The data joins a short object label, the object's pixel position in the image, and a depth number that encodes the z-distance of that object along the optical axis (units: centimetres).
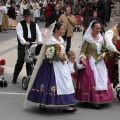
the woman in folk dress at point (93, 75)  835
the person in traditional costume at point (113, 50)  863
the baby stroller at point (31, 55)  981
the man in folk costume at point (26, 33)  1014
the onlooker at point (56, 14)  1588
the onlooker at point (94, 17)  1634
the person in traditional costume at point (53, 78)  775
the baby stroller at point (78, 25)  2448
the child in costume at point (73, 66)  847
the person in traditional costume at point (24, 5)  2616
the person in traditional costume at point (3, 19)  2400
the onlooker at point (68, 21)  1453
